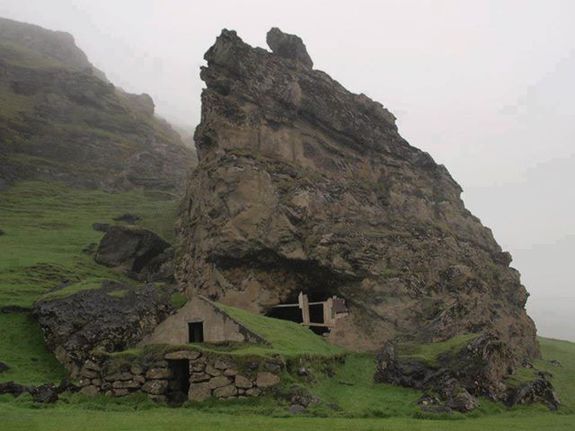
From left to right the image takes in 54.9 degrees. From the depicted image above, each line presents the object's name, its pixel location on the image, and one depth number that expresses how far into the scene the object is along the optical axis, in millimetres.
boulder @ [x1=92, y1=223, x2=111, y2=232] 76975
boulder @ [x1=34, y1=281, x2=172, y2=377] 35344
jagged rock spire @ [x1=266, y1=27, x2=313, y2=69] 69625
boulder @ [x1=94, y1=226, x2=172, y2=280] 61000
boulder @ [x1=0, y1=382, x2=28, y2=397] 26389
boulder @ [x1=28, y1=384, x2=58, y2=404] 24812
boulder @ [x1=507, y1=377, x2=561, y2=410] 28516
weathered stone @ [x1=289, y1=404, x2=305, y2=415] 22969
